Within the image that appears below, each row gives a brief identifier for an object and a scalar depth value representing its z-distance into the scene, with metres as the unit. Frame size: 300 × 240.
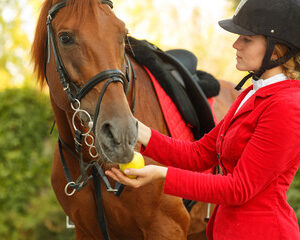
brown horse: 3.98
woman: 3.83
